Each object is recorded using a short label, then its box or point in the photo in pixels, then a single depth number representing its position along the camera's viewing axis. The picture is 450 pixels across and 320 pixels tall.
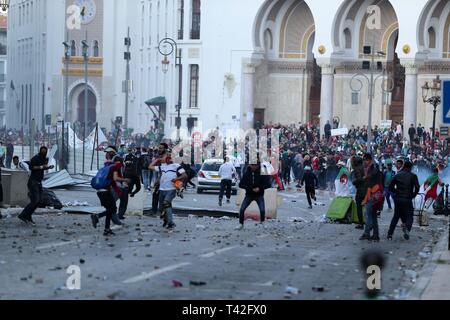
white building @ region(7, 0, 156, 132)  92.75
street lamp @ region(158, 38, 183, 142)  76.06
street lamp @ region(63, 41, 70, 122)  87.49
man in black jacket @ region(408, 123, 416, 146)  67.47
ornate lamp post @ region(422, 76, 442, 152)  60.46
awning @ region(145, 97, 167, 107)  83.38
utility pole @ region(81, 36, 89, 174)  80.00
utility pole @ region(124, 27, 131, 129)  78.62
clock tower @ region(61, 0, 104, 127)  93.69
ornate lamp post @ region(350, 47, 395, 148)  74.94
